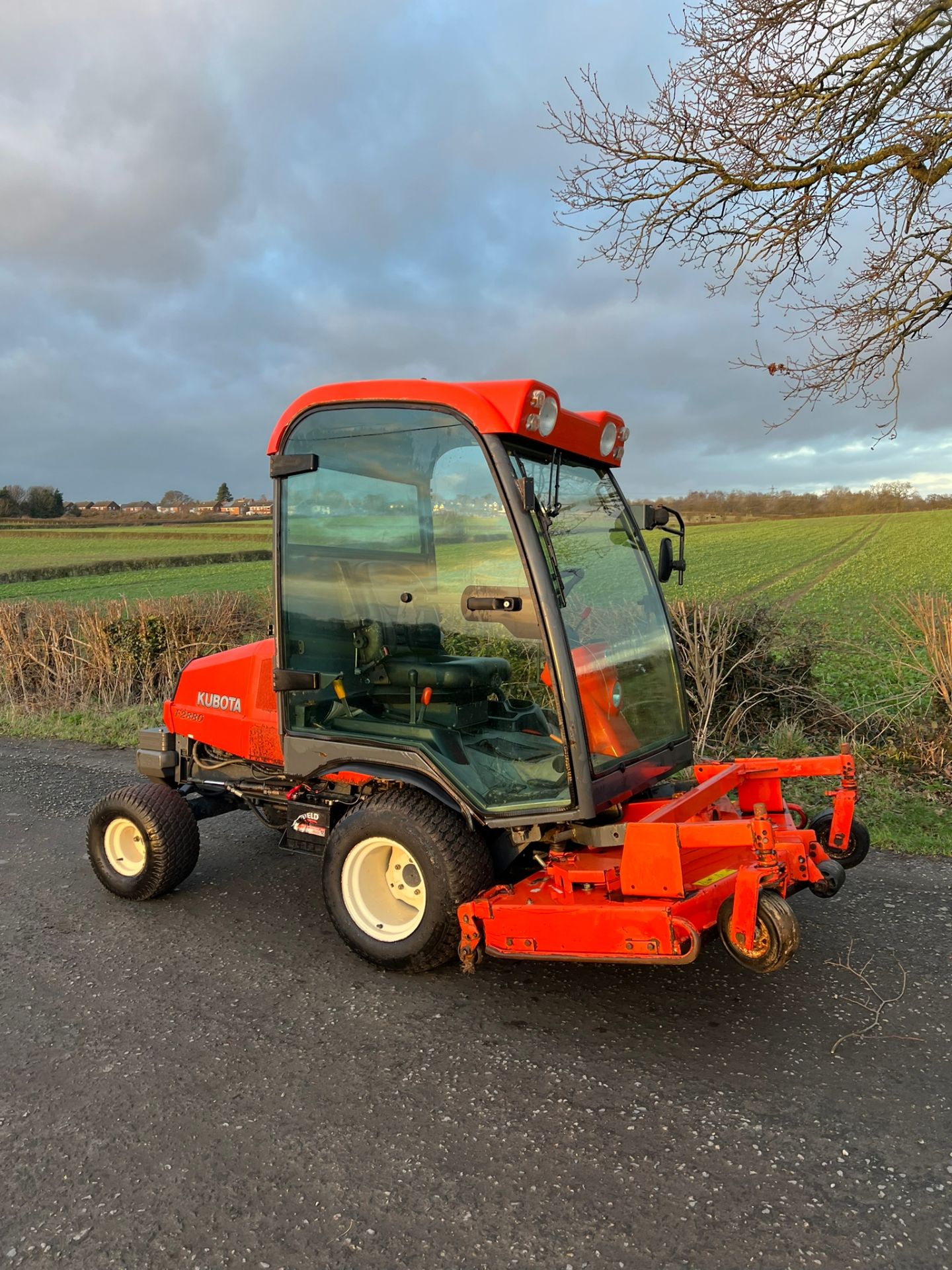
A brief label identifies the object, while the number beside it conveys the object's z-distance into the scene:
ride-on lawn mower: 3.27
